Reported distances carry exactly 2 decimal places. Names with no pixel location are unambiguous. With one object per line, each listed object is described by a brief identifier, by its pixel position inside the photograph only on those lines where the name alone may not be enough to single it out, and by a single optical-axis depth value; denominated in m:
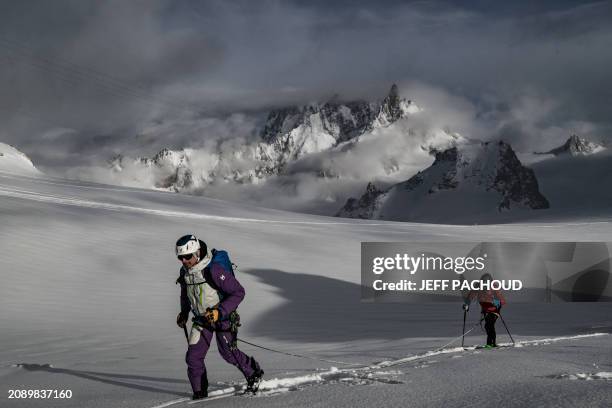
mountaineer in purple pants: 6.63
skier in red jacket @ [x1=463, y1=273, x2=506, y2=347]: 10.90
